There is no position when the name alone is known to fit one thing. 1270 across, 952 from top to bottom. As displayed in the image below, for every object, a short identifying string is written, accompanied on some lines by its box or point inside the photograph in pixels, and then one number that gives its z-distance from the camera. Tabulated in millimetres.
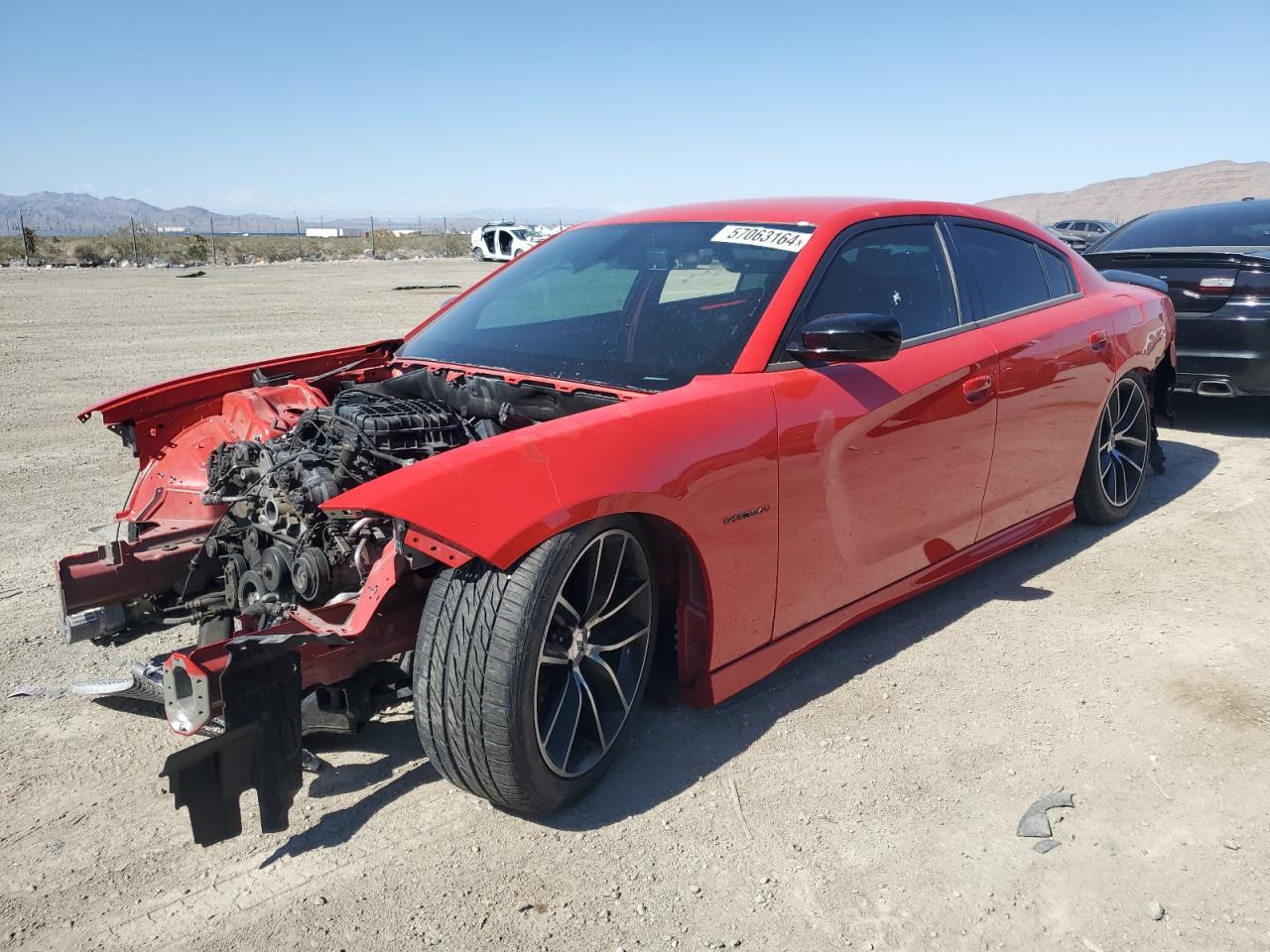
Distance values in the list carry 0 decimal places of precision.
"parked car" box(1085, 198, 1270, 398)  6660
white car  30830
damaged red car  2449
